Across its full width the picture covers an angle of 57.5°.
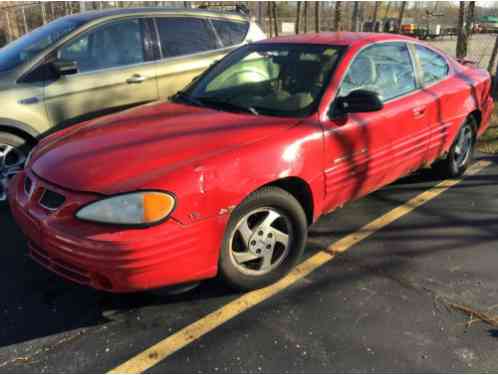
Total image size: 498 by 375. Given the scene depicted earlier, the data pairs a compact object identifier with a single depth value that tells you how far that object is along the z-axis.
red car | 2.33
